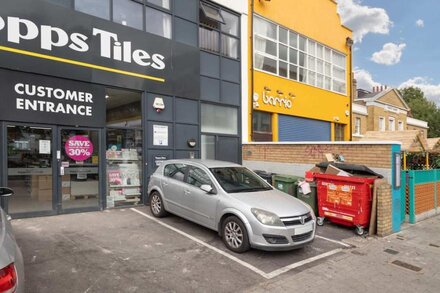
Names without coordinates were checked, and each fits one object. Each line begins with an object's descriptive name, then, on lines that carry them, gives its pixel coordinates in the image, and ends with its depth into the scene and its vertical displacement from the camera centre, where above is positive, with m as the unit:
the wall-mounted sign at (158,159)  9.67 -0.41
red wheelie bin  6.96 -1.24
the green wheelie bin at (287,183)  8.75 -1.05
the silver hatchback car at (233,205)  5.28 -1.10
